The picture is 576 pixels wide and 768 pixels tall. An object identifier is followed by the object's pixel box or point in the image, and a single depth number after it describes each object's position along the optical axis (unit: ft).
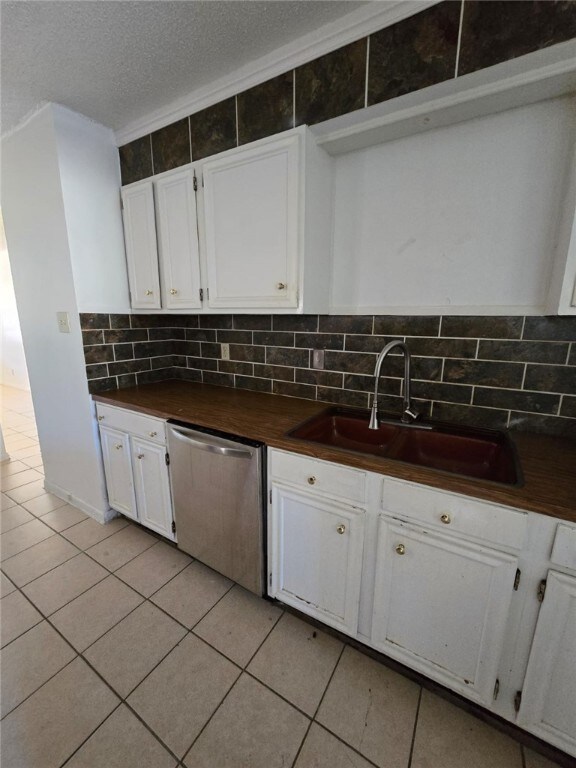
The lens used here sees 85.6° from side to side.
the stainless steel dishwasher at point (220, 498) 4.39
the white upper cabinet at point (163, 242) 5.50
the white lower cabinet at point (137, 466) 5.57
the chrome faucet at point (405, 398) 3.83
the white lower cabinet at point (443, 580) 2.91
